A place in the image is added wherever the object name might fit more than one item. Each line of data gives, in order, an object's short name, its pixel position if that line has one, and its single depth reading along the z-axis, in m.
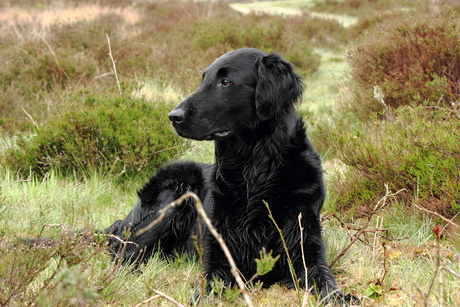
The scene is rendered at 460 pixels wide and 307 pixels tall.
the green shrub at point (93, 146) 4.33
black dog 2.48
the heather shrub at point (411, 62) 5.02
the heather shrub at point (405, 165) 3.04
